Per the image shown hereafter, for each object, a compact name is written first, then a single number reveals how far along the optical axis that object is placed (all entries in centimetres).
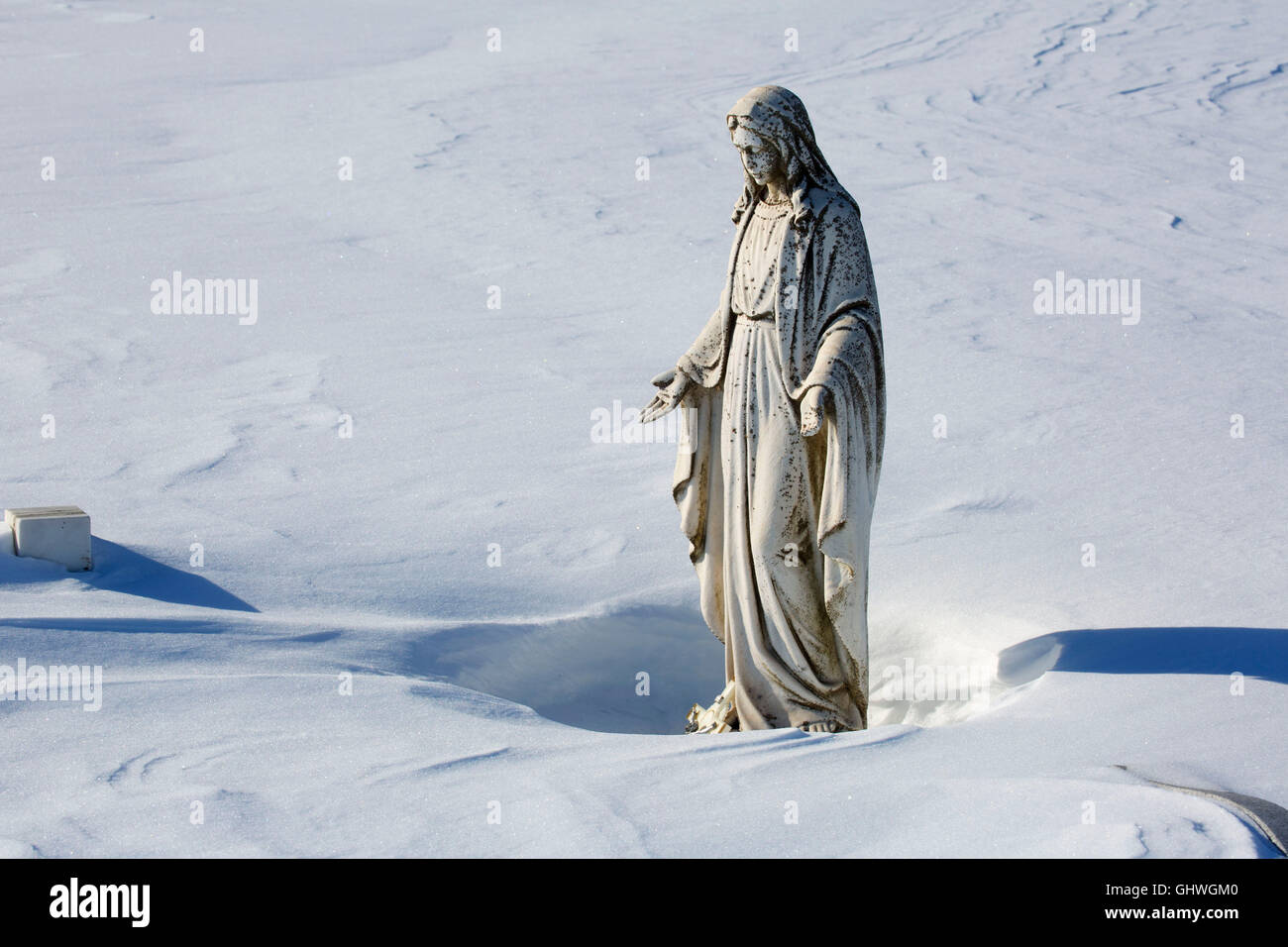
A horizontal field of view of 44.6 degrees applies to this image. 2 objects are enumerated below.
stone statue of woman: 553
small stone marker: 693
